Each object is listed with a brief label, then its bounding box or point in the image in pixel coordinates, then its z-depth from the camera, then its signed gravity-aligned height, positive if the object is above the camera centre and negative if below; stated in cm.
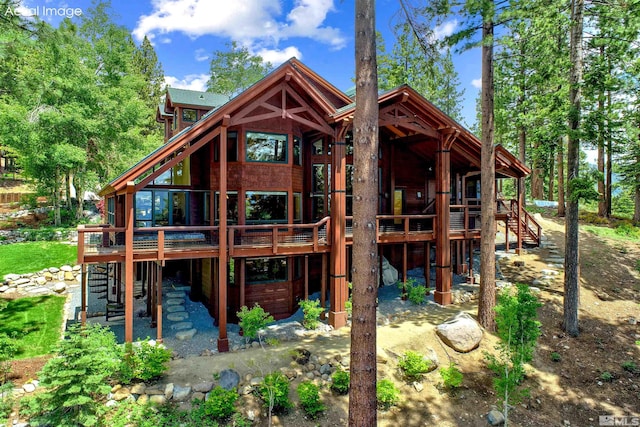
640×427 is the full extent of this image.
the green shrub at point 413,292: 1398 -350
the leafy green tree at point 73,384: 654 -341
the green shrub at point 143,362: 835 -382
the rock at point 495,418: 788 -487
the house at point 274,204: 1046 +14
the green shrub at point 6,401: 712 -416
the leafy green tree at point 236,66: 3956 +1636
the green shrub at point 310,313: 1178 -362
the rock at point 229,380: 839 -426
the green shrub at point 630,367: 965 -454
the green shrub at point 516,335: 770 -298
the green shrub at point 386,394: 801 -438
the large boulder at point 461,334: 1047 -393
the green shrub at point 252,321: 940 -313
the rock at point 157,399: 780 -438
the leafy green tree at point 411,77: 2888 +1151
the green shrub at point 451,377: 877 -439
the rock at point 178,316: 1230 -394
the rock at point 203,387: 827 -434
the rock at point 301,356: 946 -415
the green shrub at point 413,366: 909 -423
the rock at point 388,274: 1620 -318
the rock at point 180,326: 1168 -406
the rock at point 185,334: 1103 -411
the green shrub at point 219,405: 741 -430
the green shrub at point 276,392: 779 -424
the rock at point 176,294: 1402 -355
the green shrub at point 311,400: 783 -440
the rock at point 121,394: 785 -431
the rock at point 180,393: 804 -436
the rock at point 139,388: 809 -429
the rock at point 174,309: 1291 -383
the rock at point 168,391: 805 -433
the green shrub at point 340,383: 852 -435
